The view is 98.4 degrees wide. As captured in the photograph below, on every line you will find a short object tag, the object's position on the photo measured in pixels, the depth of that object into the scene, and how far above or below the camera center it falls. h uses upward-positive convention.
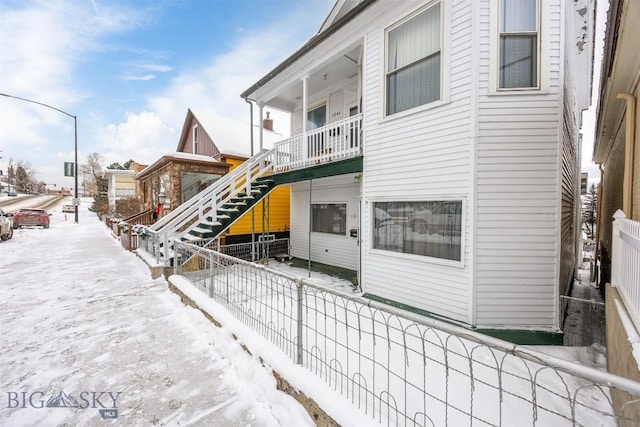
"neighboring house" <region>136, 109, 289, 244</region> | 10.45 +1.35
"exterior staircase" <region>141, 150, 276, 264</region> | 6.96 -0.08
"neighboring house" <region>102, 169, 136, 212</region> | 31.41 +2.82
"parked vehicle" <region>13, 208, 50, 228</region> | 17.42 -0.72
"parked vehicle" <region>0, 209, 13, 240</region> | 11.74 -0.88
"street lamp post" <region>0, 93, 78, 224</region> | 16.87 +5.06
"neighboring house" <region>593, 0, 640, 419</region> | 2.30 +0.36
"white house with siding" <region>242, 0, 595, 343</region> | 4.01 +0.88
